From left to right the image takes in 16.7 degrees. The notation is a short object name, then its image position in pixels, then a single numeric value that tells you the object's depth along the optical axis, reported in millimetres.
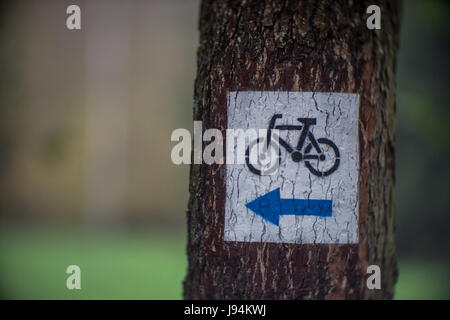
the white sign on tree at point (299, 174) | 2021
